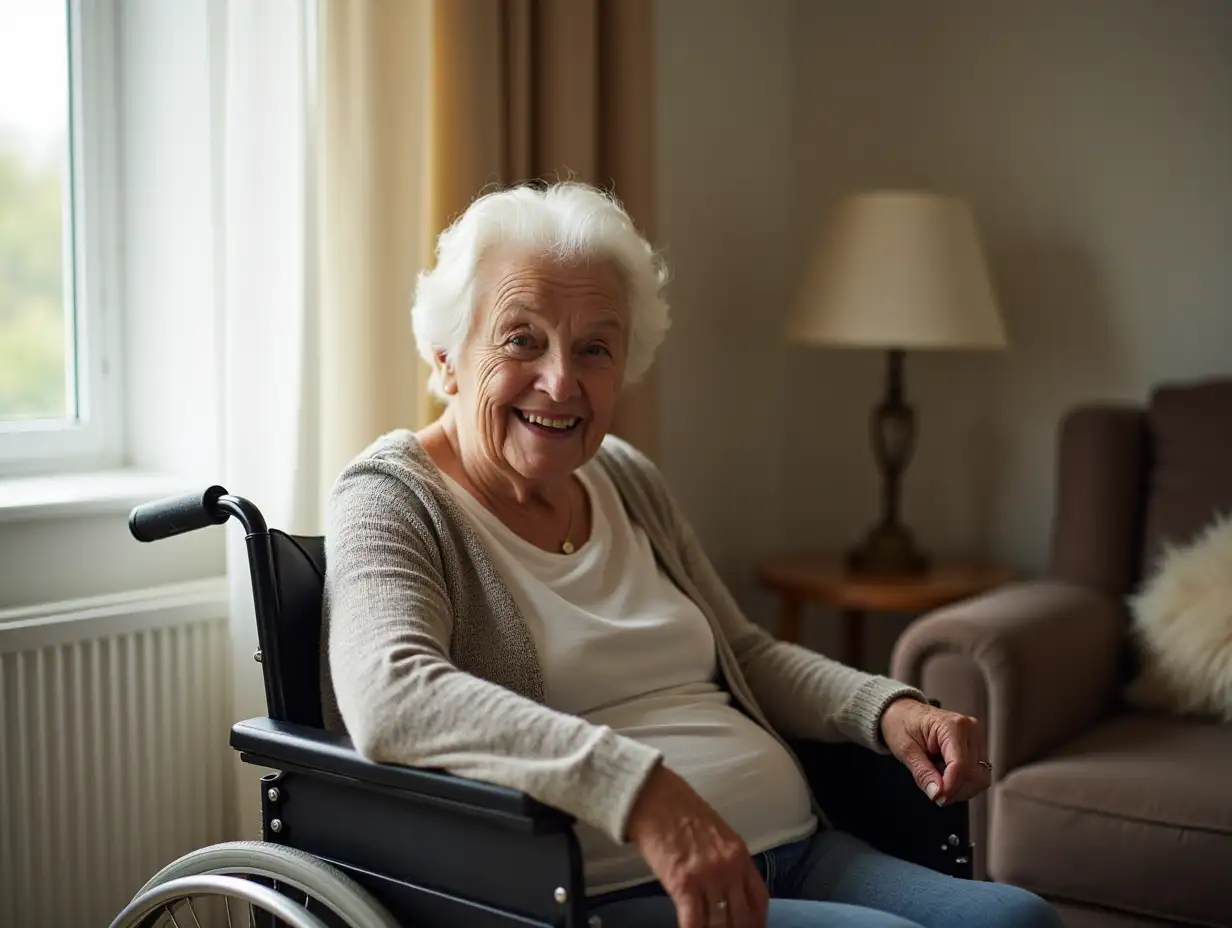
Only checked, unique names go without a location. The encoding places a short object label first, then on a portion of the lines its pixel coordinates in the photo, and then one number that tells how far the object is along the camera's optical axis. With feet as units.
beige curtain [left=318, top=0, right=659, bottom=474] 6.98
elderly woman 4.74
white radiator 6.27
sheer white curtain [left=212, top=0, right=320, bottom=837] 6.70
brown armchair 6.55
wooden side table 9.02
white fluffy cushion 7.46
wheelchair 4.14
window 7.30
